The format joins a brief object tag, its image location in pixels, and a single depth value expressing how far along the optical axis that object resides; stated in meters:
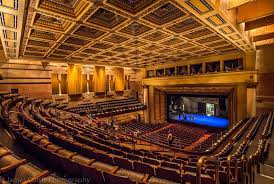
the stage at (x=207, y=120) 16.17
